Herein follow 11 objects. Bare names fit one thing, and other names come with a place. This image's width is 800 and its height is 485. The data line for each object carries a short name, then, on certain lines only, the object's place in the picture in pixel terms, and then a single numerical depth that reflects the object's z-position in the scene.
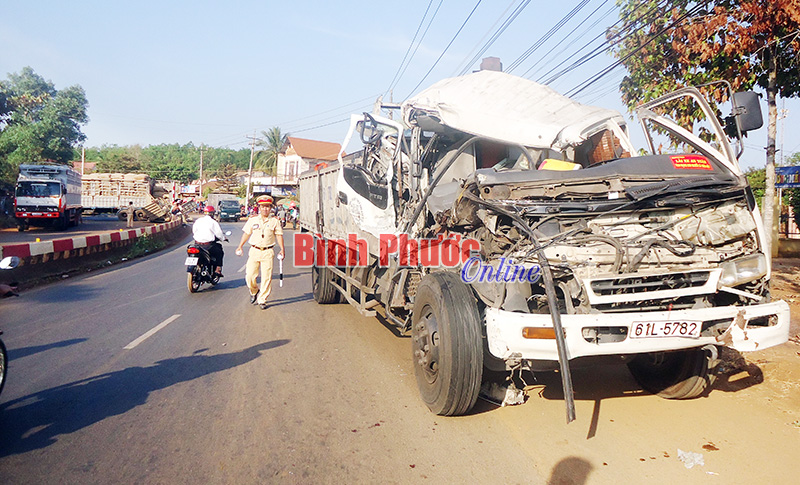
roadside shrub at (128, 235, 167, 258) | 16.64
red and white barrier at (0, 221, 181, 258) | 10.22
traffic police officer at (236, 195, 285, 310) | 8.14
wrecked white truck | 3.40
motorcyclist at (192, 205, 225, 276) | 9.92
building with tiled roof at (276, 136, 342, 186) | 60.03
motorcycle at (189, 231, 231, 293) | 9.62
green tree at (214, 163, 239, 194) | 71.95
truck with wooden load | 36.22
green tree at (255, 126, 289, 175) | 67.19
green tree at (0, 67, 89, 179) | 31.50
